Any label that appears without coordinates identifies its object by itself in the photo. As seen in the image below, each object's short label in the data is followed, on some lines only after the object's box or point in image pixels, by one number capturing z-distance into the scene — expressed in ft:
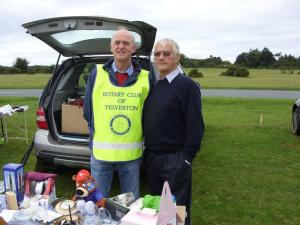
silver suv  10.50
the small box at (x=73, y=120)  14.61
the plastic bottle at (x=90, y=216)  6.95
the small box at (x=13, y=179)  7.92
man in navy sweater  8.56
